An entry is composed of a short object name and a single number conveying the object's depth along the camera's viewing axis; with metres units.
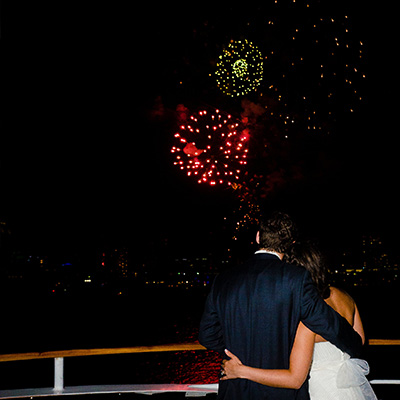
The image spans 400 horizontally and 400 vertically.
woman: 2.77
